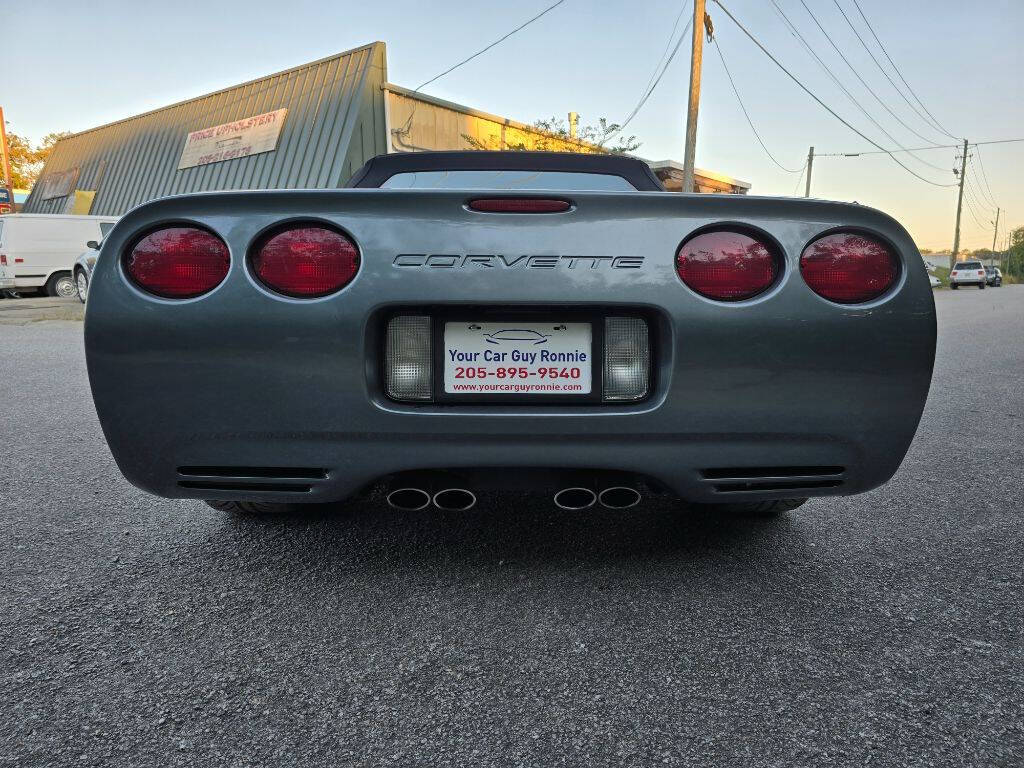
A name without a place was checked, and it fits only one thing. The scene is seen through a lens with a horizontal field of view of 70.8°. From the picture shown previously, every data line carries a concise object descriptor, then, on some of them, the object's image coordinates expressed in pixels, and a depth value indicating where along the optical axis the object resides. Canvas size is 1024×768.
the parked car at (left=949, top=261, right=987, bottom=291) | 39.09
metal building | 15.85
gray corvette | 1.69
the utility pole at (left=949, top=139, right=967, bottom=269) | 55.44
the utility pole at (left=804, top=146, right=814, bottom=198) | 41.35
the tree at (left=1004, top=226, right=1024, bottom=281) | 104.75
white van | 15.91
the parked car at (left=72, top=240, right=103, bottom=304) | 14.40
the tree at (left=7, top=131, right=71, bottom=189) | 39.72
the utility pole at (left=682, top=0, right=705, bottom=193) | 15.16
